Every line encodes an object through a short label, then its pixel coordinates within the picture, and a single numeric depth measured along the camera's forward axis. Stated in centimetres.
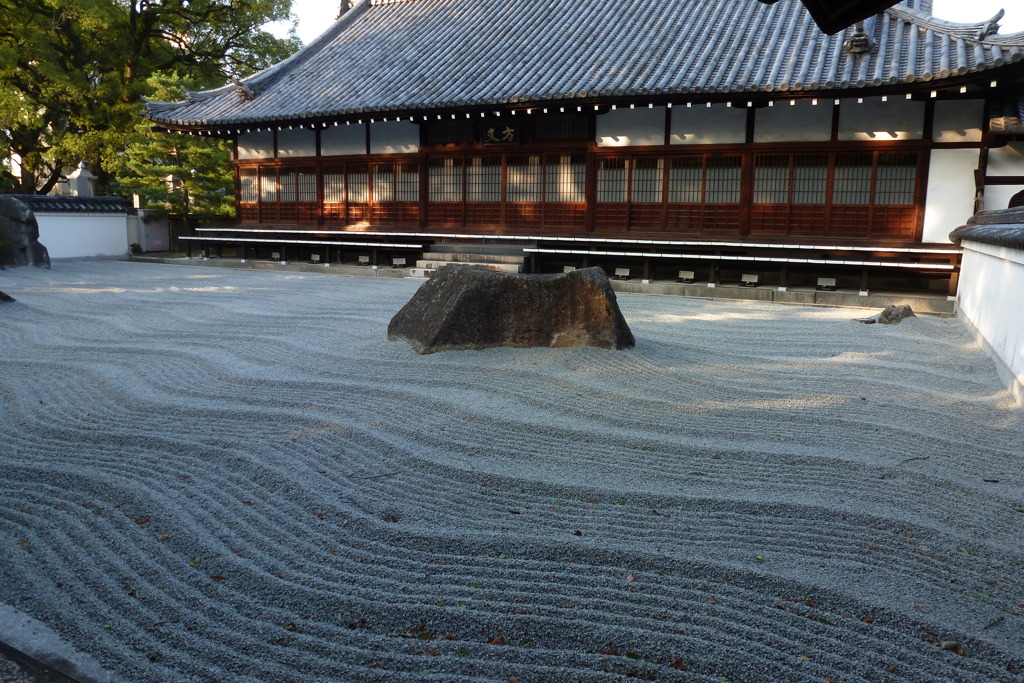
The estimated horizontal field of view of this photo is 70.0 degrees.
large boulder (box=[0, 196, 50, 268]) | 1888
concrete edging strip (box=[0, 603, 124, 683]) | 275
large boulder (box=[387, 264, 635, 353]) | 811
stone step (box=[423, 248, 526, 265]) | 1658
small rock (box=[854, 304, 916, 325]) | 1126
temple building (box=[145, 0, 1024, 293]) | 1316
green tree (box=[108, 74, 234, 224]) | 2272
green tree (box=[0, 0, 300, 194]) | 2411
